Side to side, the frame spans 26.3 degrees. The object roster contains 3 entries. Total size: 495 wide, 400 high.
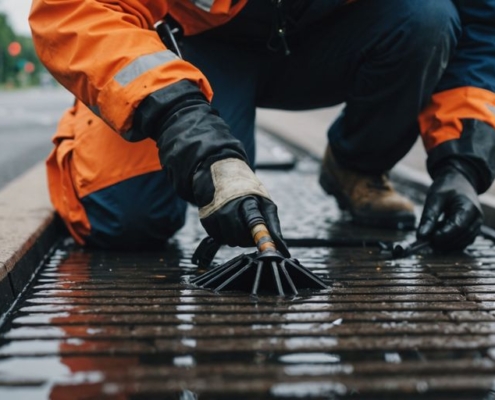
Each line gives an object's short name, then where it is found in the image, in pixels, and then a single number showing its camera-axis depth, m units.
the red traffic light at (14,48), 61.09
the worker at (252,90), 1.80
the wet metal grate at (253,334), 1.32
